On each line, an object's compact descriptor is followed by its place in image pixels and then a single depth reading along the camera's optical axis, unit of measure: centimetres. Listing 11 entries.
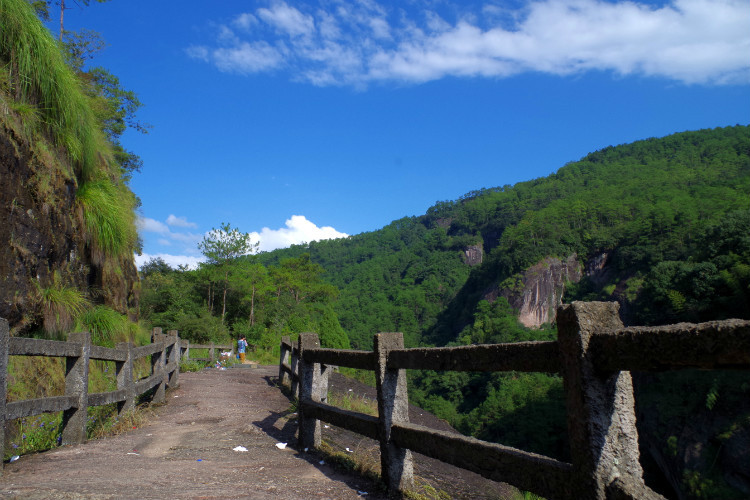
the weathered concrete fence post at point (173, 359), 1095
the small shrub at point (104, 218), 902
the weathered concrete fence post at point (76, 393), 544
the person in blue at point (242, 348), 2468
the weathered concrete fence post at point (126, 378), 695
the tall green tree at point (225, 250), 4097
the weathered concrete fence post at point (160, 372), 912
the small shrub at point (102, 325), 831
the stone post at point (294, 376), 930
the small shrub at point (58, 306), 712
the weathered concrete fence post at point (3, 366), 402
